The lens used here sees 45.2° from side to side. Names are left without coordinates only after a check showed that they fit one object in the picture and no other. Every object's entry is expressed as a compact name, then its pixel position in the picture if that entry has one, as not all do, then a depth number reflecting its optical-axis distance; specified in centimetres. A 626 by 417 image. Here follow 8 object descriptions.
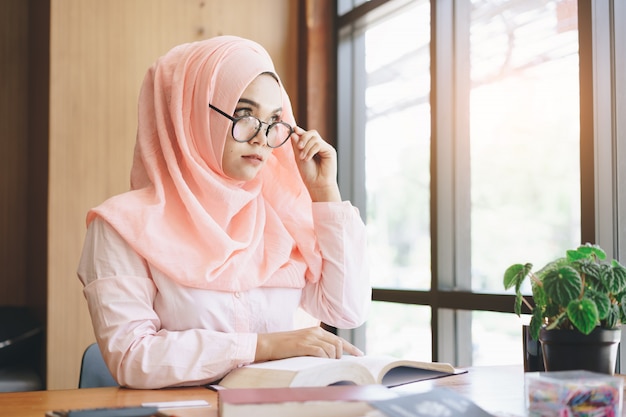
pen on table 110
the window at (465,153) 212
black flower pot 110
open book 113
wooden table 107
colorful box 90
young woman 141
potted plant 105
